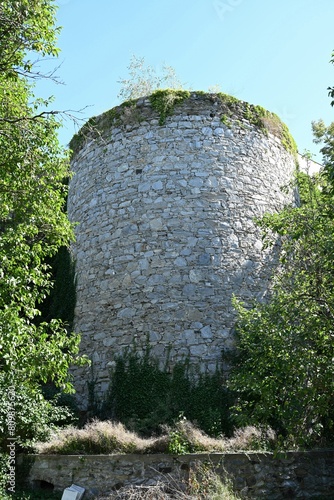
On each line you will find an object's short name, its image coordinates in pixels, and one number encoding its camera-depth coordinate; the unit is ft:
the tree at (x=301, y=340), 25.29
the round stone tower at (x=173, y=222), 37.52
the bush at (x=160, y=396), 33.81
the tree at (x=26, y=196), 23.81
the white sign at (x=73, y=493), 26.81
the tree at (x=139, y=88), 49.29
